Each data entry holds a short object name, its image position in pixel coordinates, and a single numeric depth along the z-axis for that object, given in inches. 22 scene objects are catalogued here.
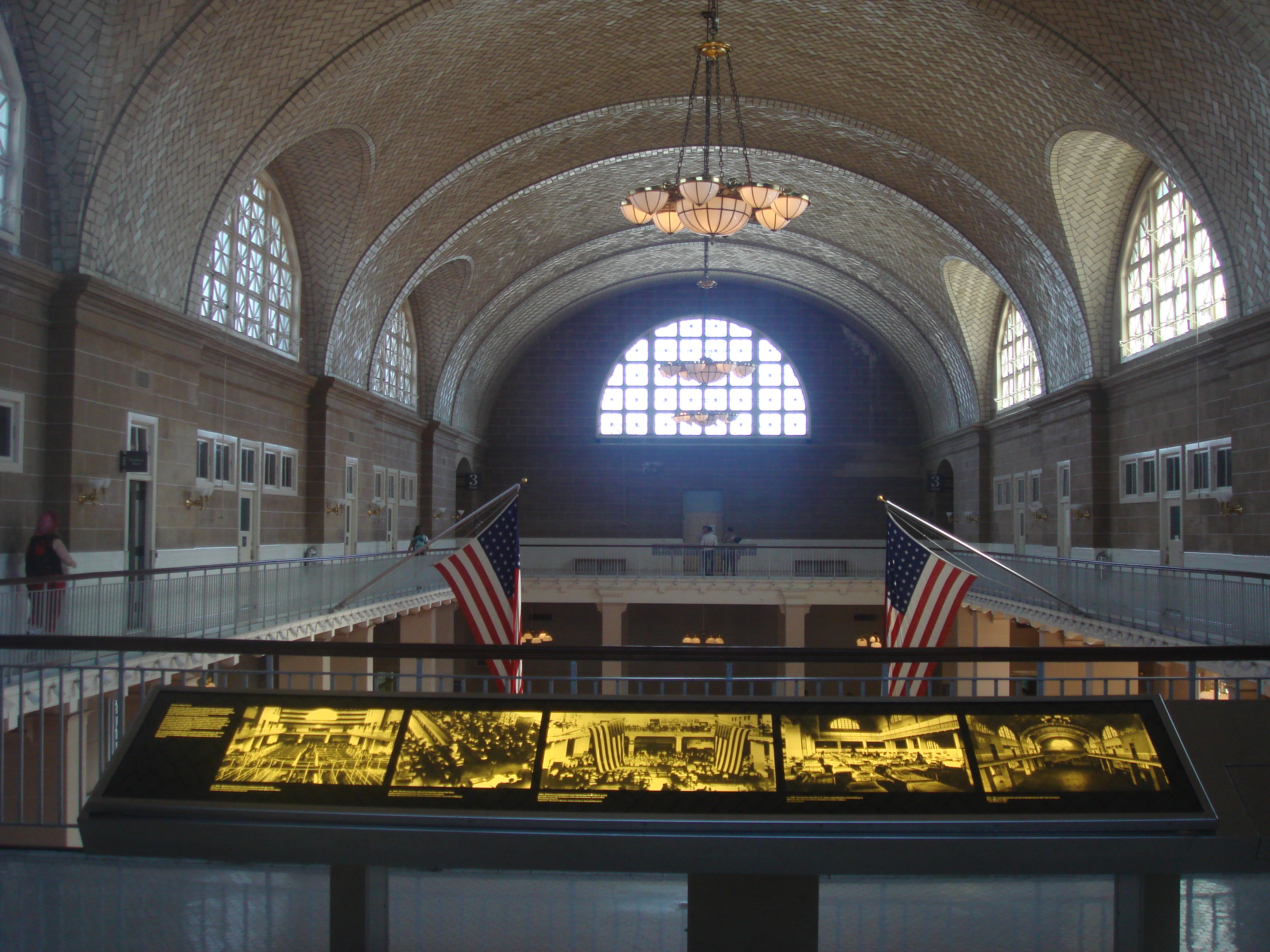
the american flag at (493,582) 384.2
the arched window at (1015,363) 1034.7
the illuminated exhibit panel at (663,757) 147.3
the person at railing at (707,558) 1095.6
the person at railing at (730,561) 1096.8
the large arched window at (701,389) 1417.3
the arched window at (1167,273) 692.1
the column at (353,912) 156.8
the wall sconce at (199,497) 661.3
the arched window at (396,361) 1015.6
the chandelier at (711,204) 593.3
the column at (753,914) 150.6
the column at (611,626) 1087.0
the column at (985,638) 929.5
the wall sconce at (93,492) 529.7
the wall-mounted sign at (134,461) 562.6
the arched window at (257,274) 720.3
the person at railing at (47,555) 478.6
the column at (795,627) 1073.5
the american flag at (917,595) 373.4
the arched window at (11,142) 494.6
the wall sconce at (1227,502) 622.5
